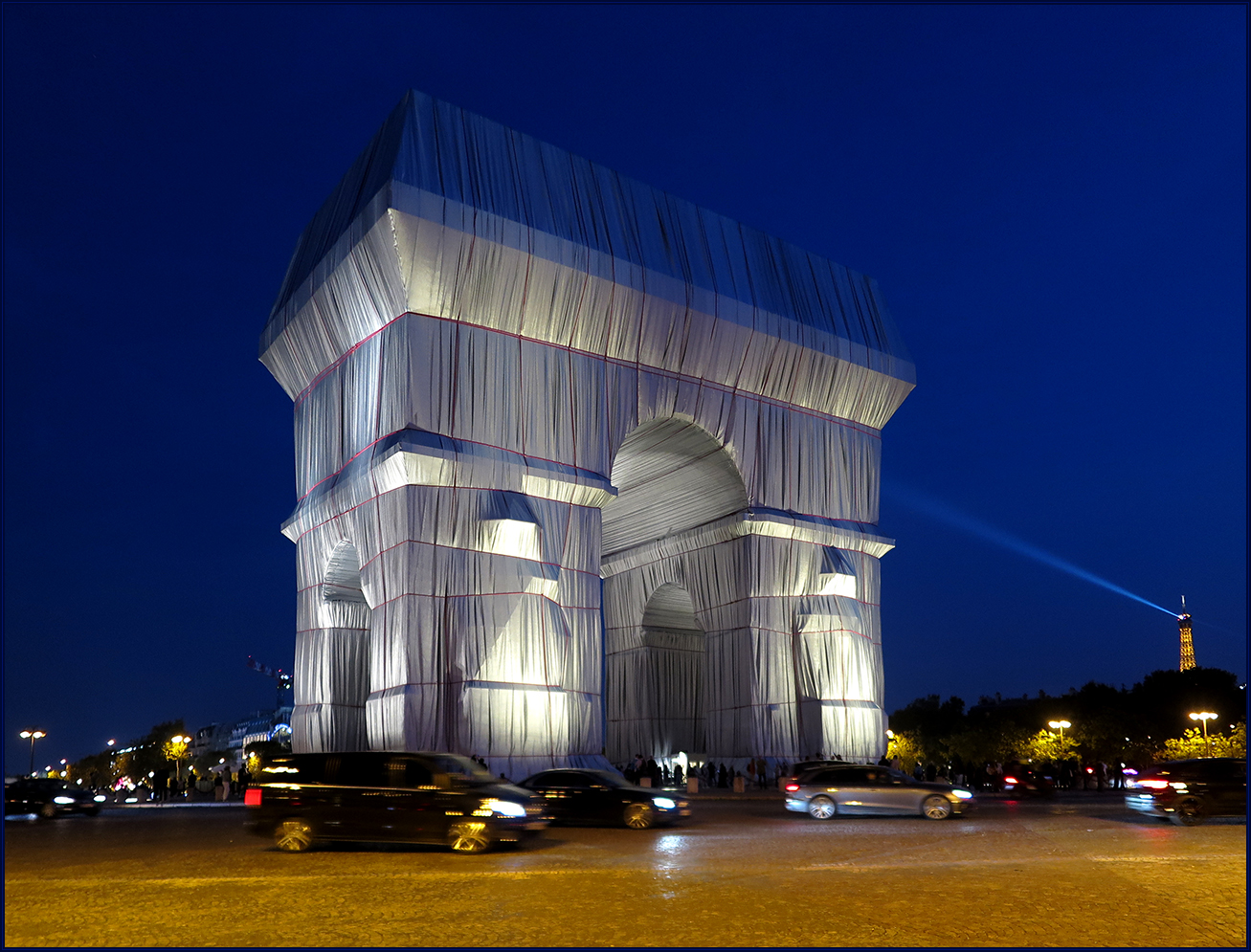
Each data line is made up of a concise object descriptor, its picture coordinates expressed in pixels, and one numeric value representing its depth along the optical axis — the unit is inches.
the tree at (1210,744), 1920.5
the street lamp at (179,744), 2588.6
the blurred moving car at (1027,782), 1214.3
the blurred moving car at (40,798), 947.3
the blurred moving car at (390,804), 569.3
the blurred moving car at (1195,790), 730.2
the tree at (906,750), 3398.1
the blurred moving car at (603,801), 735.1
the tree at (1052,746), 2487.7
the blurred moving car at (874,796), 840.3
